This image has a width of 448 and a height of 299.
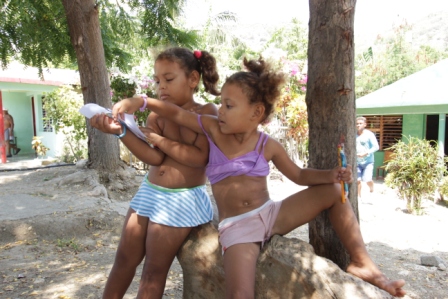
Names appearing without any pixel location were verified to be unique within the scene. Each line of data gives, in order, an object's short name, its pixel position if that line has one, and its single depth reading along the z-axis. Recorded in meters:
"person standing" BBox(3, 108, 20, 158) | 14.06
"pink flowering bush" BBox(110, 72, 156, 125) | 8.54
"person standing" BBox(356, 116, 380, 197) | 8.05
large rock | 1.93
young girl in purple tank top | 2.11
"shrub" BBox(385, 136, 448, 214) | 7.53
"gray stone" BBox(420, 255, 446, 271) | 4.28
